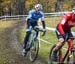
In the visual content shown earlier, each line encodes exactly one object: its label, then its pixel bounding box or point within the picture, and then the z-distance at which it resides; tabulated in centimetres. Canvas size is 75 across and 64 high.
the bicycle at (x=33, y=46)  1216
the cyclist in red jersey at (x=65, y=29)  923
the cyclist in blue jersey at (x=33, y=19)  1259
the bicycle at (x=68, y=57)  883
